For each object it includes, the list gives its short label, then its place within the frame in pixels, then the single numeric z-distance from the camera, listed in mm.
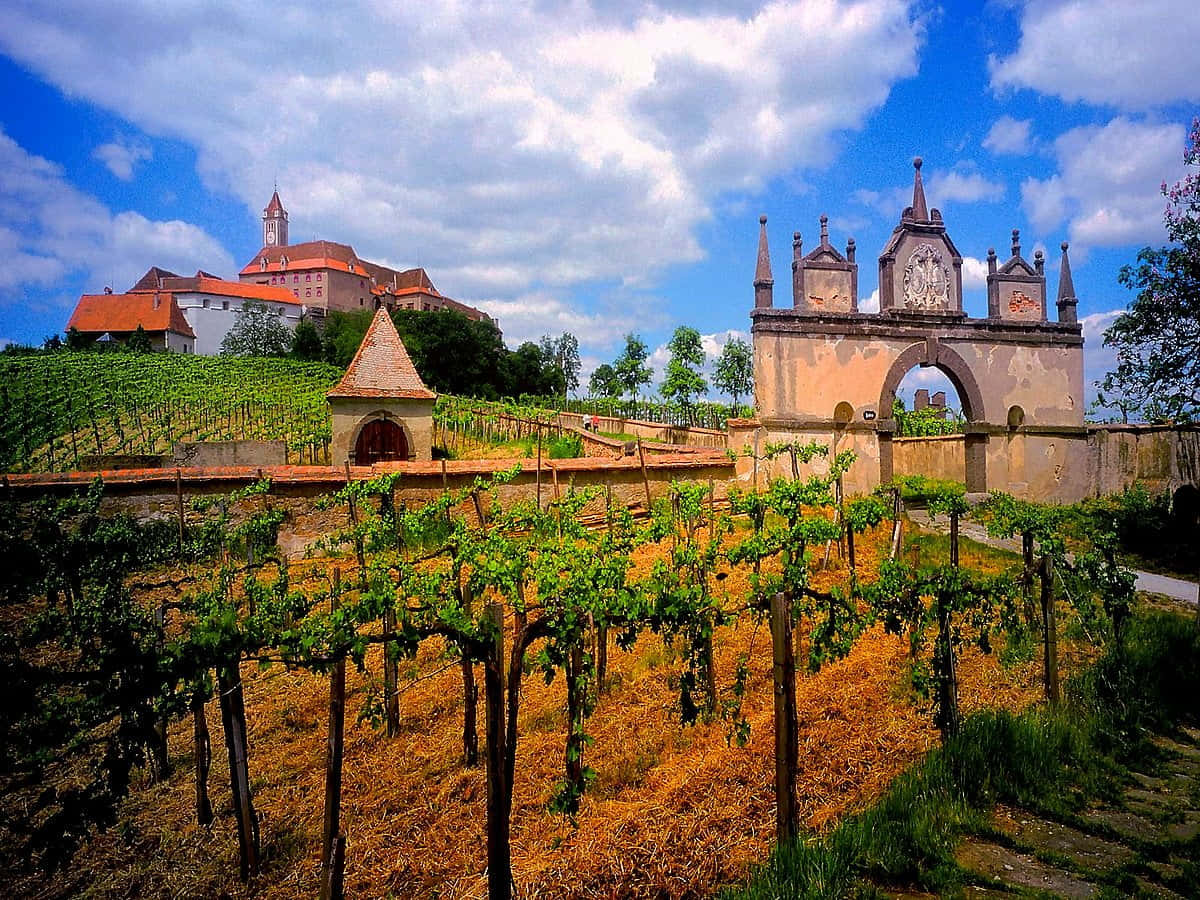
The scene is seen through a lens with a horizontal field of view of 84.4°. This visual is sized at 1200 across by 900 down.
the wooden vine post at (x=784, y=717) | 4527
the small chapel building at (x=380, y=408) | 20172
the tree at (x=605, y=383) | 56050
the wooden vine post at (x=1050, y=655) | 6727
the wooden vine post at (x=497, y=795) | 3725
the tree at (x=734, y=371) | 45662
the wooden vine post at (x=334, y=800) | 3996
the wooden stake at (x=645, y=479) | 15281
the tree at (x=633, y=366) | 54812
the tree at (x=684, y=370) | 32656
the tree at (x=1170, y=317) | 13133
